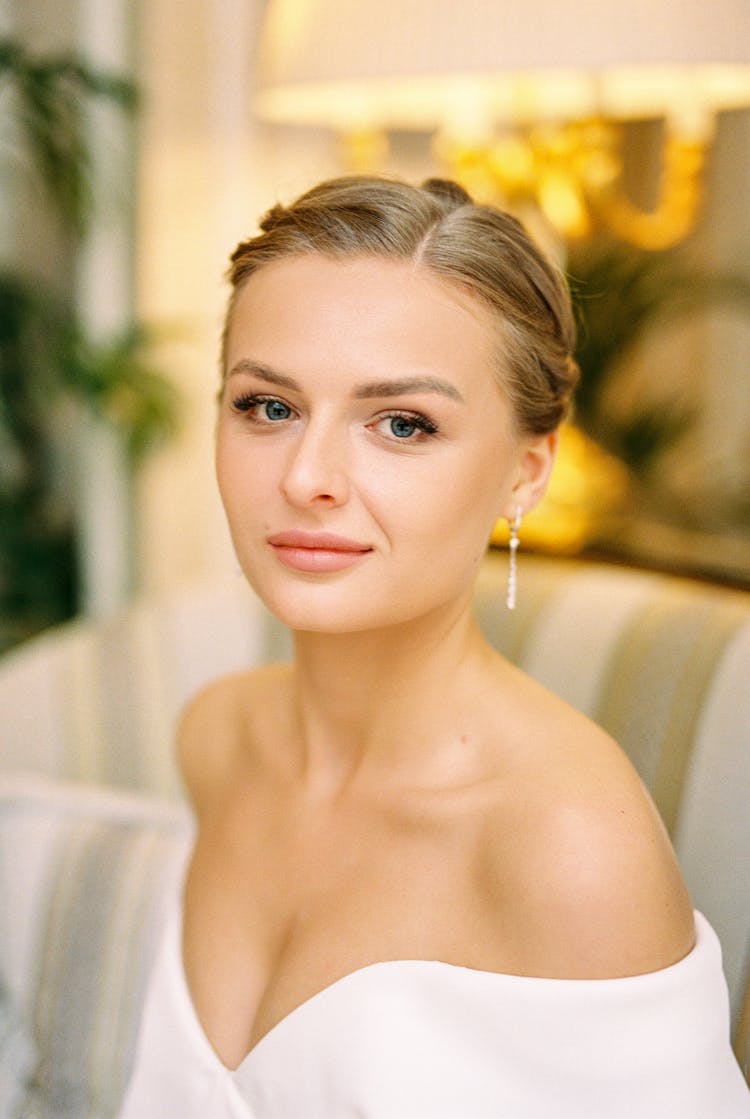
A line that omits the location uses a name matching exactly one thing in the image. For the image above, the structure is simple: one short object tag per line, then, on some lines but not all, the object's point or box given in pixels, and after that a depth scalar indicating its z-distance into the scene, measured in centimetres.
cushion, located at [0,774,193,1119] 178
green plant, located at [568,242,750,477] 327
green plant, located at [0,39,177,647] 260
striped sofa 152
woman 114
